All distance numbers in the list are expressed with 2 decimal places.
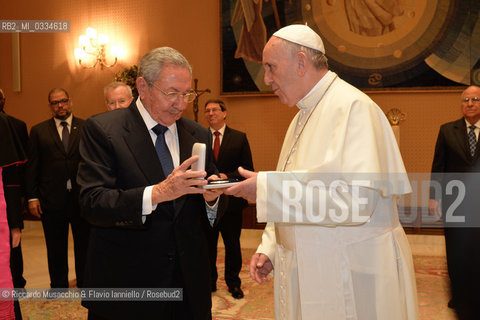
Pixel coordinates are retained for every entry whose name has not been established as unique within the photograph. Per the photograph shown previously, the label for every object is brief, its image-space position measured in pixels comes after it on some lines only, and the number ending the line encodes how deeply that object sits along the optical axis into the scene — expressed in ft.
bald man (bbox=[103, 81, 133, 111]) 14.90
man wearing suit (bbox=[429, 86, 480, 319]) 13.60
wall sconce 31.38
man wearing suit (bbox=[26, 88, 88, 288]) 17.28
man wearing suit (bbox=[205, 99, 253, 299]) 17.01
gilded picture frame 25.34
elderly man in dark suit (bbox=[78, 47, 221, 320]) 6.83
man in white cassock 6.45
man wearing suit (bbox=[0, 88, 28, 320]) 9.81
